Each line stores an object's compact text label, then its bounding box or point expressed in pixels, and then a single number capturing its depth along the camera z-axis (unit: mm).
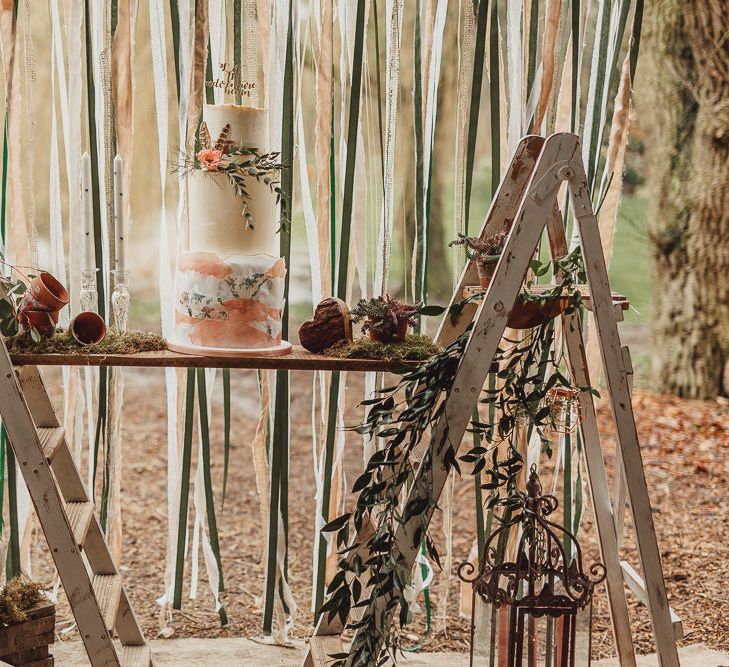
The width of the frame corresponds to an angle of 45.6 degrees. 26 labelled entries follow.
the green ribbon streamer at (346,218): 2402
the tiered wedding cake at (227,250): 1803
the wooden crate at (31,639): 1896
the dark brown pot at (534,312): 1787
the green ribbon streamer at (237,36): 2395
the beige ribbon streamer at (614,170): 2424
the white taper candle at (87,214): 1913
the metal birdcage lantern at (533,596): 1757
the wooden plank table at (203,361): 1747
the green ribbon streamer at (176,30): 2348
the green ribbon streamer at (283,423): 2379
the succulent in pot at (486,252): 1840
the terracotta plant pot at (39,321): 1784
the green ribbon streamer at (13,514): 2424
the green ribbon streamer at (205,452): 2445
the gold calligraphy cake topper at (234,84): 1951
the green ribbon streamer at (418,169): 2420
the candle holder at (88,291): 1902
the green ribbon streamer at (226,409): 2508
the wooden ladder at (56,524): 1658
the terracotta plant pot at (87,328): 1797
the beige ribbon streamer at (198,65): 2359
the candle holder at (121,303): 1894
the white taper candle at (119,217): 1871
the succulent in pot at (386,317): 1889
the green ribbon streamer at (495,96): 2430
